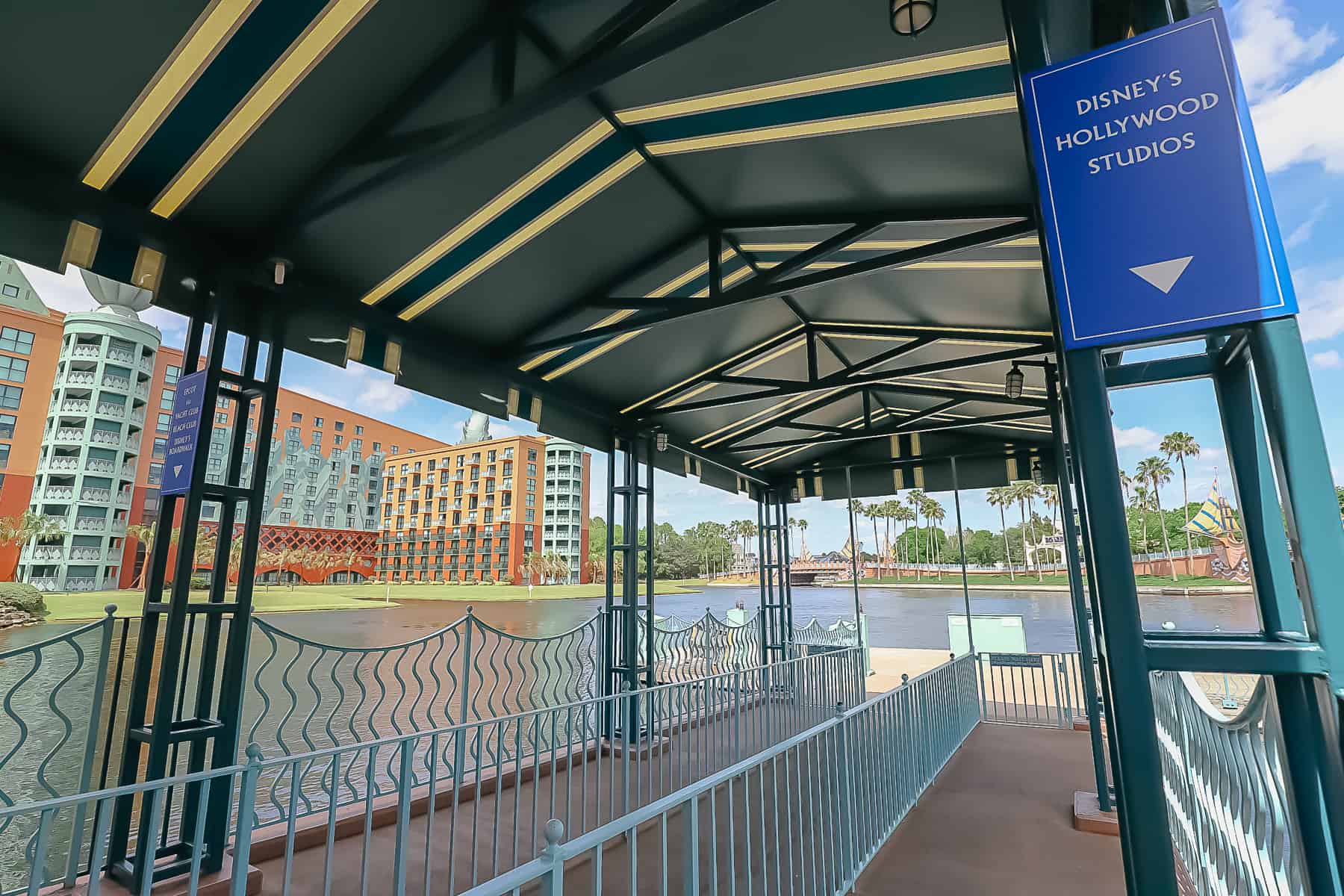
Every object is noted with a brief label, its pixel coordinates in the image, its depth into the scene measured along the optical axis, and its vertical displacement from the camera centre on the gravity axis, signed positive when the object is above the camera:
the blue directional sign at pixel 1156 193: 1.06 +0.66
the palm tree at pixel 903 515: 13.27 +1.13
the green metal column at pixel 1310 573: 0.97 -0.02
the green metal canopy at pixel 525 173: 2.23 +1.85
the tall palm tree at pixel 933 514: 15.38 +1.25
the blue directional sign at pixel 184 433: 2.86 +0.64
